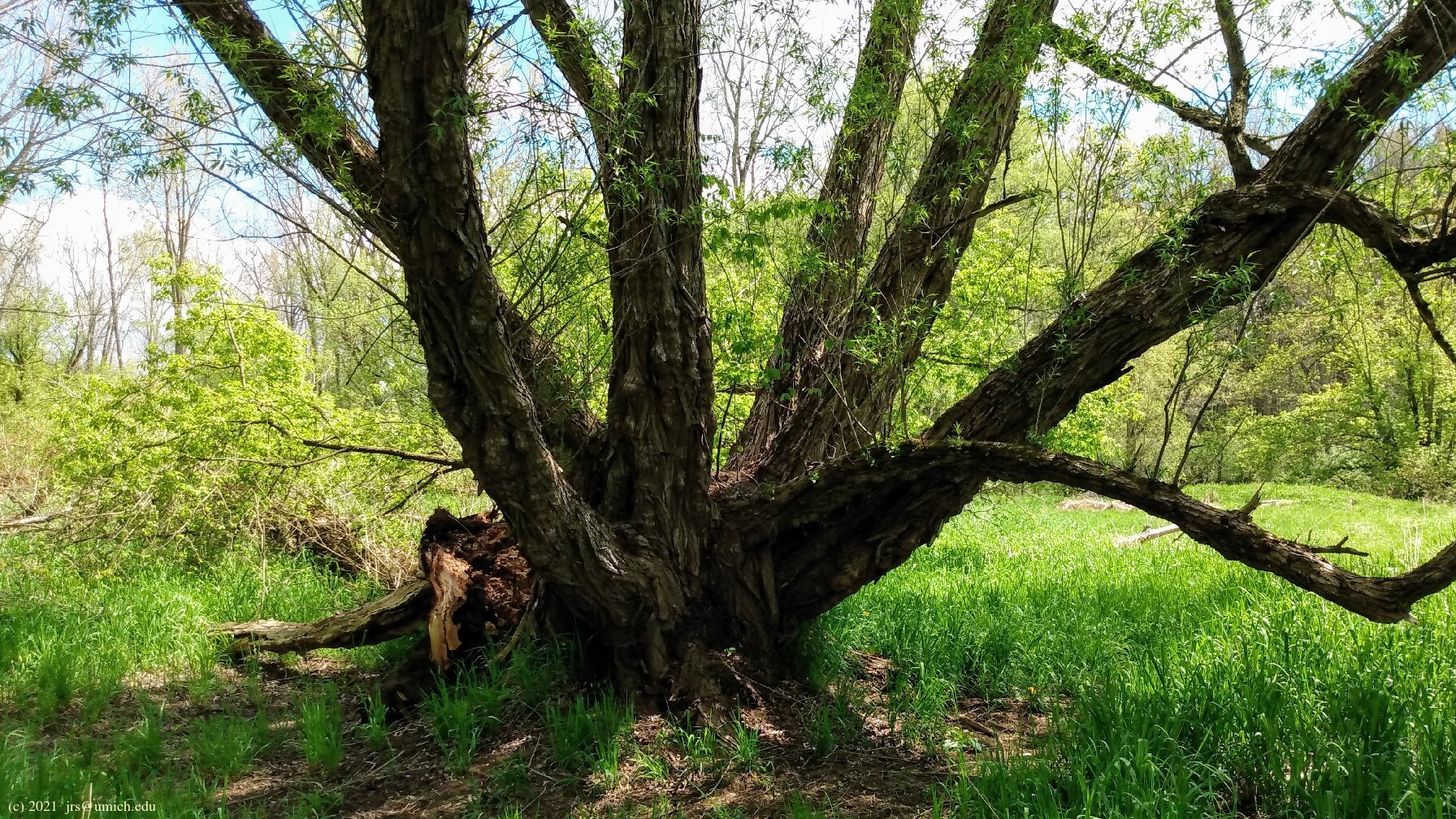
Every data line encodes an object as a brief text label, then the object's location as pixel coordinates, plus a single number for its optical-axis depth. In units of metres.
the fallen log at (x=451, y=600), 4.23
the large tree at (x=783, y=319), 2.72
